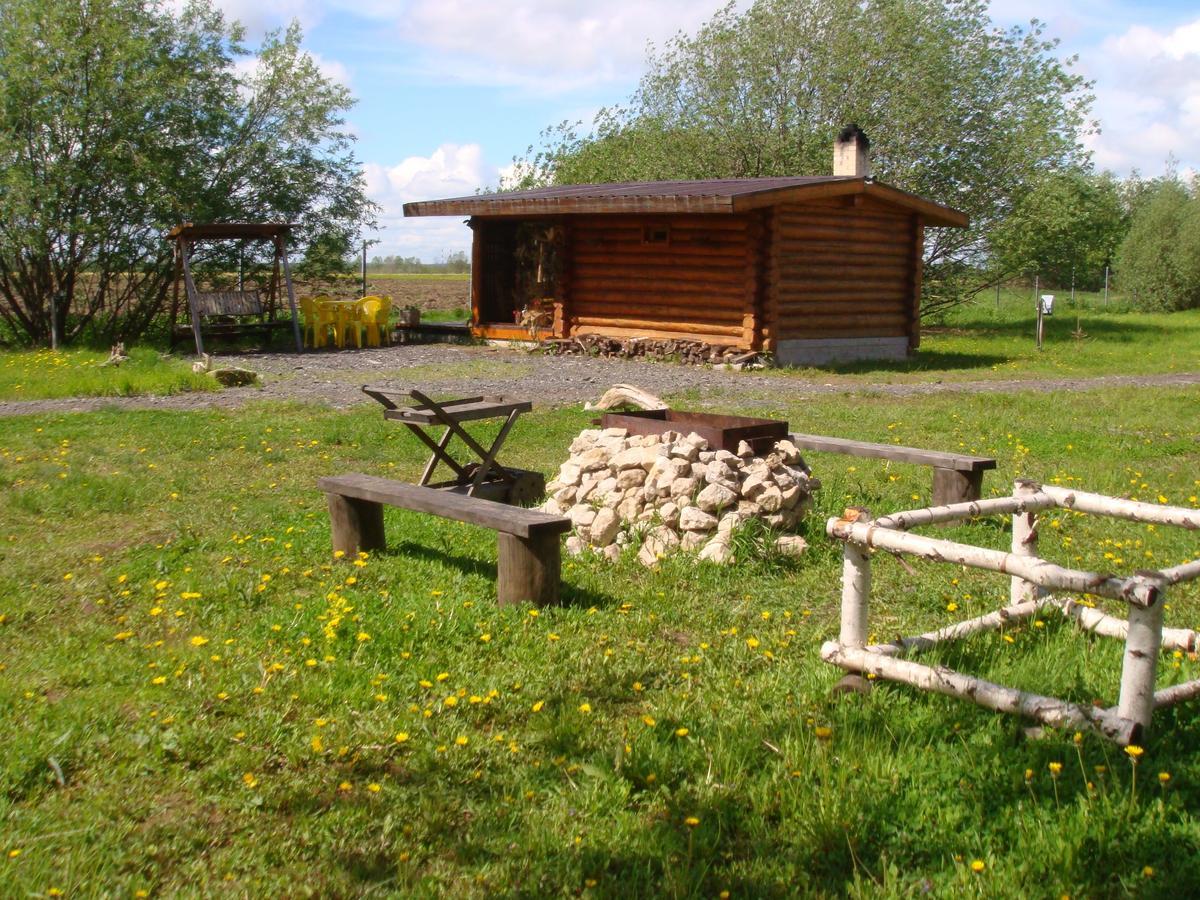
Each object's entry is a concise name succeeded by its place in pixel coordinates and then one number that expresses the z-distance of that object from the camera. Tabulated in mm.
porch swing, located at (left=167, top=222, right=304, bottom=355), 18641
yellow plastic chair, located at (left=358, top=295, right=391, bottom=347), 21297
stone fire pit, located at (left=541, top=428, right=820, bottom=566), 5969
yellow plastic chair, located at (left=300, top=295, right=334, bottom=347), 20984
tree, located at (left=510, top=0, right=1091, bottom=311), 28031
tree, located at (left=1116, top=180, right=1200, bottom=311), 40938
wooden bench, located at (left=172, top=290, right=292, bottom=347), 19531
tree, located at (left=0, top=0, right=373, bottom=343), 18297
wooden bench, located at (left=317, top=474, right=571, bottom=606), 5016
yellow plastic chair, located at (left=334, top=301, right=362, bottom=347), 21047
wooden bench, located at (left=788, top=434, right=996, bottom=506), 6816
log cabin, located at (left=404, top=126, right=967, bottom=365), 17375
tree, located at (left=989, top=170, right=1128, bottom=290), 27344
